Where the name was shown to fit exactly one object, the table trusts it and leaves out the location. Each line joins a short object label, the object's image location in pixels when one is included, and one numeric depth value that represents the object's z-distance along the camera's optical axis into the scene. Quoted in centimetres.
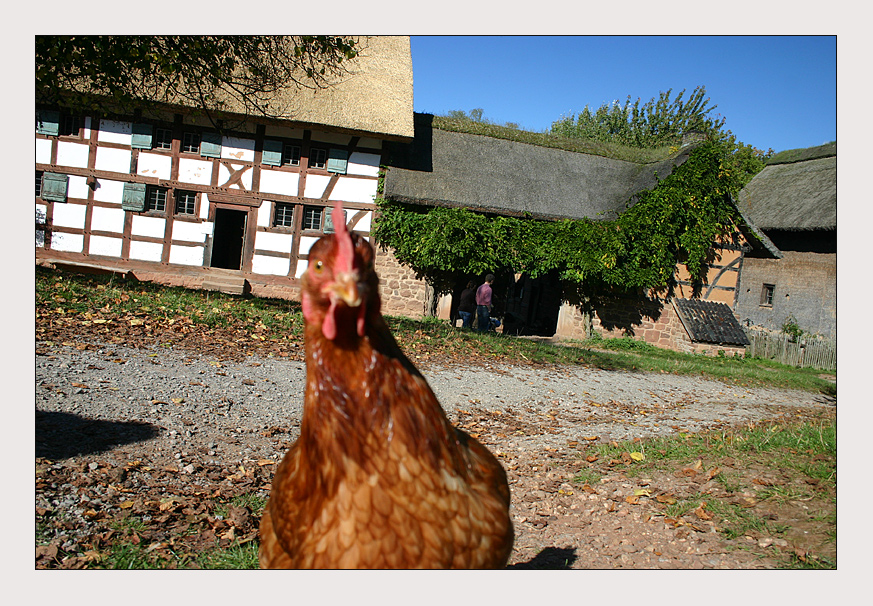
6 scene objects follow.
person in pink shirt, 1429
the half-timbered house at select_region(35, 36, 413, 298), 1534
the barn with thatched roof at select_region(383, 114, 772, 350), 1670
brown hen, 156
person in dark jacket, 1453
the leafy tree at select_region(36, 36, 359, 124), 661
